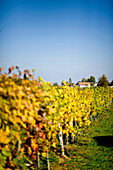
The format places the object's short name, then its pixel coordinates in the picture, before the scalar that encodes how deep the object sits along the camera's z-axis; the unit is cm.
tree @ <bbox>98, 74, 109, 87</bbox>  5254
